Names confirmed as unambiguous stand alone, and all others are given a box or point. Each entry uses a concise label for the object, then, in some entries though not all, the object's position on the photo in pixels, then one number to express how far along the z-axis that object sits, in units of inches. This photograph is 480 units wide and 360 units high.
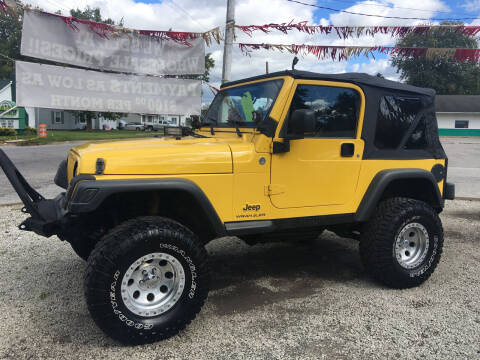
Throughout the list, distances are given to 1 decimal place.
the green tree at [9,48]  1802.4
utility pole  277.9
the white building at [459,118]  1584.6
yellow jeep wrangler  104.0
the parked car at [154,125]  1876.2
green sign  1060.2
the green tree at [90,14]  1900.8
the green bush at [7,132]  930.4
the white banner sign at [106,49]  243.0
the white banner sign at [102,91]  244.7
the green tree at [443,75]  2048.5
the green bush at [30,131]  1052.9
